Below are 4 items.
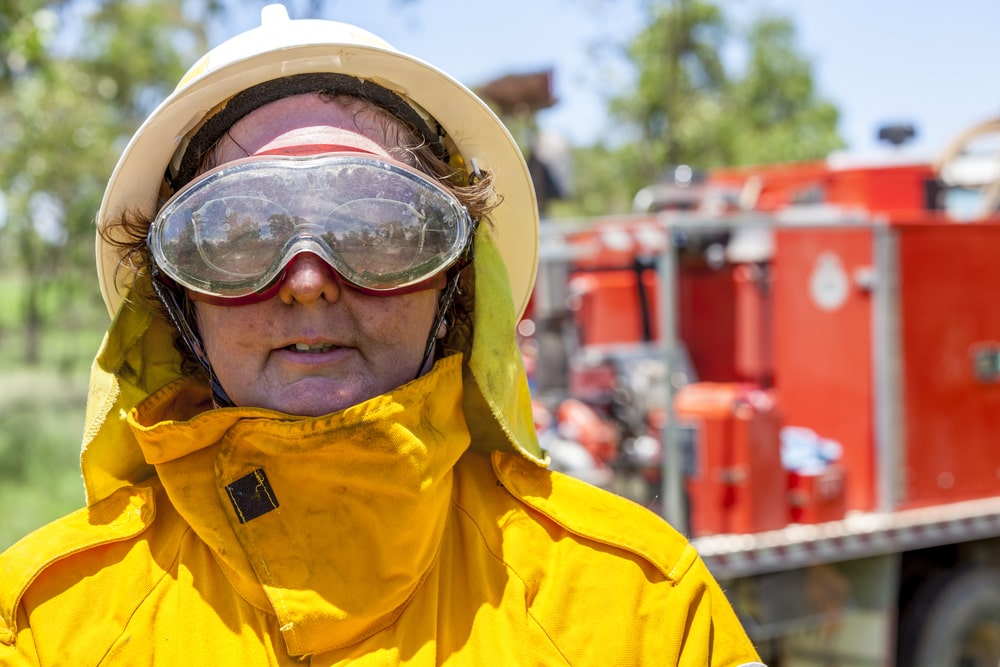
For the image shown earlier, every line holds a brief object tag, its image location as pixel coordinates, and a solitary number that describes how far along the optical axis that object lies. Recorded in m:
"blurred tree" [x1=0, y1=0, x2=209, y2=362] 16.34
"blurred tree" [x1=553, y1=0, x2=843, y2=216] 24.84
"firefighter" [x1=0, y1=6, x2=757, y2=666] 1.42
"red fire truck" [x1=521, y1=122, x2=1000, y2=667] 4.86
